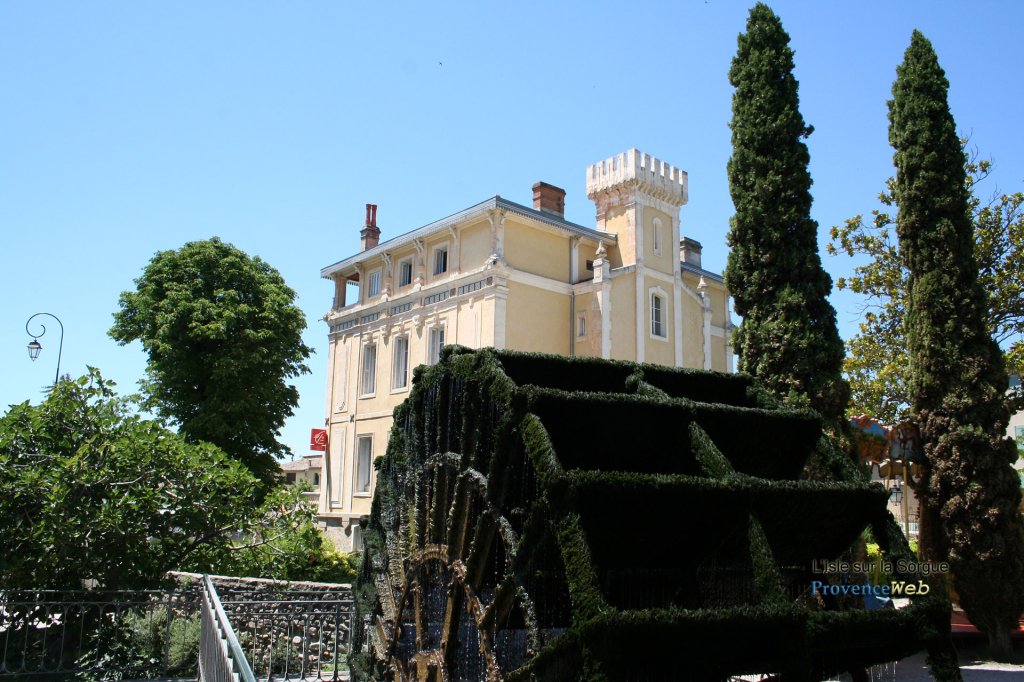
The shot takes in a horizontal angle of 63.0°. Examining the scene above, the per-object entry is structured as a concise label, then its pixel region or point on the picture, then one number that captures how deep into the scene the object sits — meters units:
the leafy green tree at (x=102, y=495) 9.48
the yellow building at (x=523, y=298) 22.86
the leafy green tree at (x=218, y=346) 22.05
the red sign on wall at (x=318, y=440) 28.03
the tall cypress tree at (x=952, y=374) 11.02
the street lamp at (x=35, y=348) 17.00
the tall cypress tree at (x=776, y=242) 11.13
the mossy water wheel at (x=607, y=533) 5.46
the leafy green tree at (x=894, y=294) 15.29
